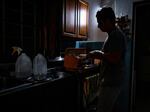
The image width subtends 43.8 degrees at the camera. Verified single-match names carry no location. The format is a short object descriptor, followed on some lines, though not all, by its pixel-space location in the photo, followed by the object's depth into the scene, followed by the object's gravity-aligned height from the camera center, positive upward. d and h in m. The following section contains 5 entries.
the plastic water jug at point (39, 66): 1.85 -0.19
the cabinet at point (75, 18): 2.52 +0.42
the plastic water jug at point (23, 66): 1.73 -0.18
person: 1.68 -0.16
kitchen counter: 1.25 -0.36
